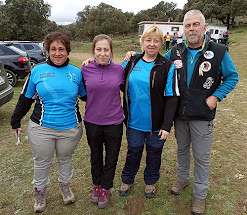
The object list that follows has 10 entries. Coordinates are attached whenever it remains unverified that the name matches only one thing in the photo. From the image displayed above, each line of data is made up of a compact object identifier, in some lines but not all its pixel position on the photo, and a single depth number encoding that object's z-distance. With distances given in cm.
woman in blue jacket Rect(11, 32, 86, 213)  209
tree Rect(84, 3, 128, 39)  3794
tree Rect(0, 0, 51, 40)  3307
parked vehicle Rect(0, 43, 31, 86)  796
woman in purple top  220
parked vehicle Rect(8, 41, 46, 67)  1274
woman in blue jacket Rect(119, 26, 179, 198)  224
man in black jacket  221
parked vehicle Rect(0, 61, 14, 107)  472
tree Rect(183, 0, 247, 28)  3231
